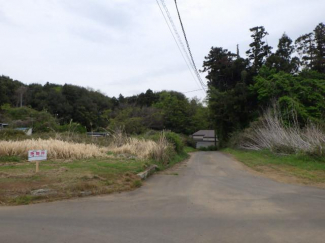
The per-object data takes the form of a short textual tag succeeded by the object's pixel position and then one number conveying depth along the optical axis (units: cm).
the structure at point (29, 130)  3193
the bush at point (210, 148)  5158
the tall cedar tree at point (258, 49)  4028
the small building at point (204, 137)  6616
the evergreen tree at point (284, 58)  3804
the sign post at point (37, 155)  985
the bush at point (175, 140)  2388
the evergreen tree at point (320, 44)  3917
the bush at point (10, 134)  2277
